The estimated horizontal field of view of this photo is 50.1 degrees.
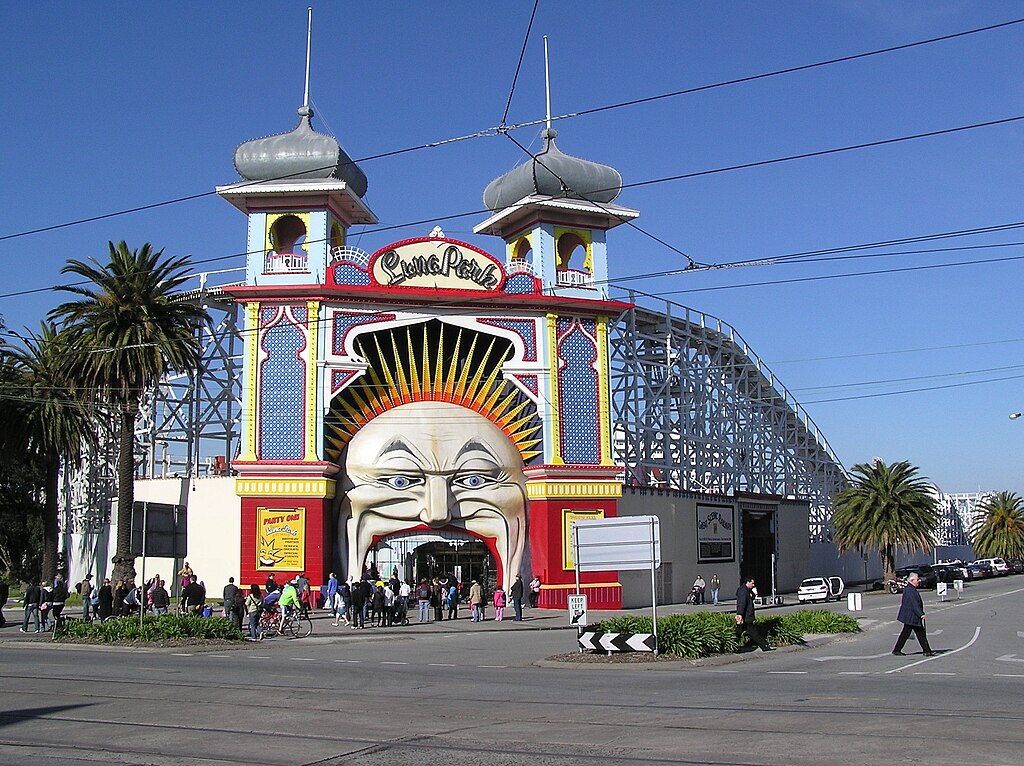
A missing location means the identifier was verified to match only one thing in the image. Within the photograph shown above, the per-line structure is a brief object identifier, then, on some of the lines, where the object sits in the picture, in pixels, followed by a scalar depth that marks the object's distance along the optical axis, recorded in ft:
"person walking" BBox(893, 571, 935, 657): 72.54
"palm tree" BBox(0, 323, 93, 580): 156.15
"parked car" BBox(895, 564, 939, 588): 219.12
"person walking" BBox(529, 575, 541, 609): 138.41
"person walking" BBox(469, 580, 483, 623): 126.21
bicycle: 106.22
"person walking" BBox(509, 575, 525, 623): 126.41
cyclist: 105.09
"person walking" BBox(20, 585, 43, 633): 106.32
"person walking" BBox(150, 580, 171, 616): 109.81
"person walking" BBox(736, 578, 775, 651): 78.23
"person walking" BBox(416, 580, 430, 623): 126.31
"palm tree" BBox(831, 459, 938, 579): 204.74
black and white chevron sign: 75.72
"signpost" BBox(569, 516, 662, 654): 76.79
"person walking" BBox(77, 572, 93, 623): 116.34
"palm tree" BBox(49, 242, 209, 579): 134.00
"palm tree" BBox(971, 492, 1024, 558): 329.31
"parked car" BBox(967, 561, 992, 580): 269.85
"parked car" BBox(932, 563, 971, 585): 222.05
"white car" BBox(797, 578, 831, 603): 173.99
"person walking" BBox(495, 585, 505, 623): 127.03
